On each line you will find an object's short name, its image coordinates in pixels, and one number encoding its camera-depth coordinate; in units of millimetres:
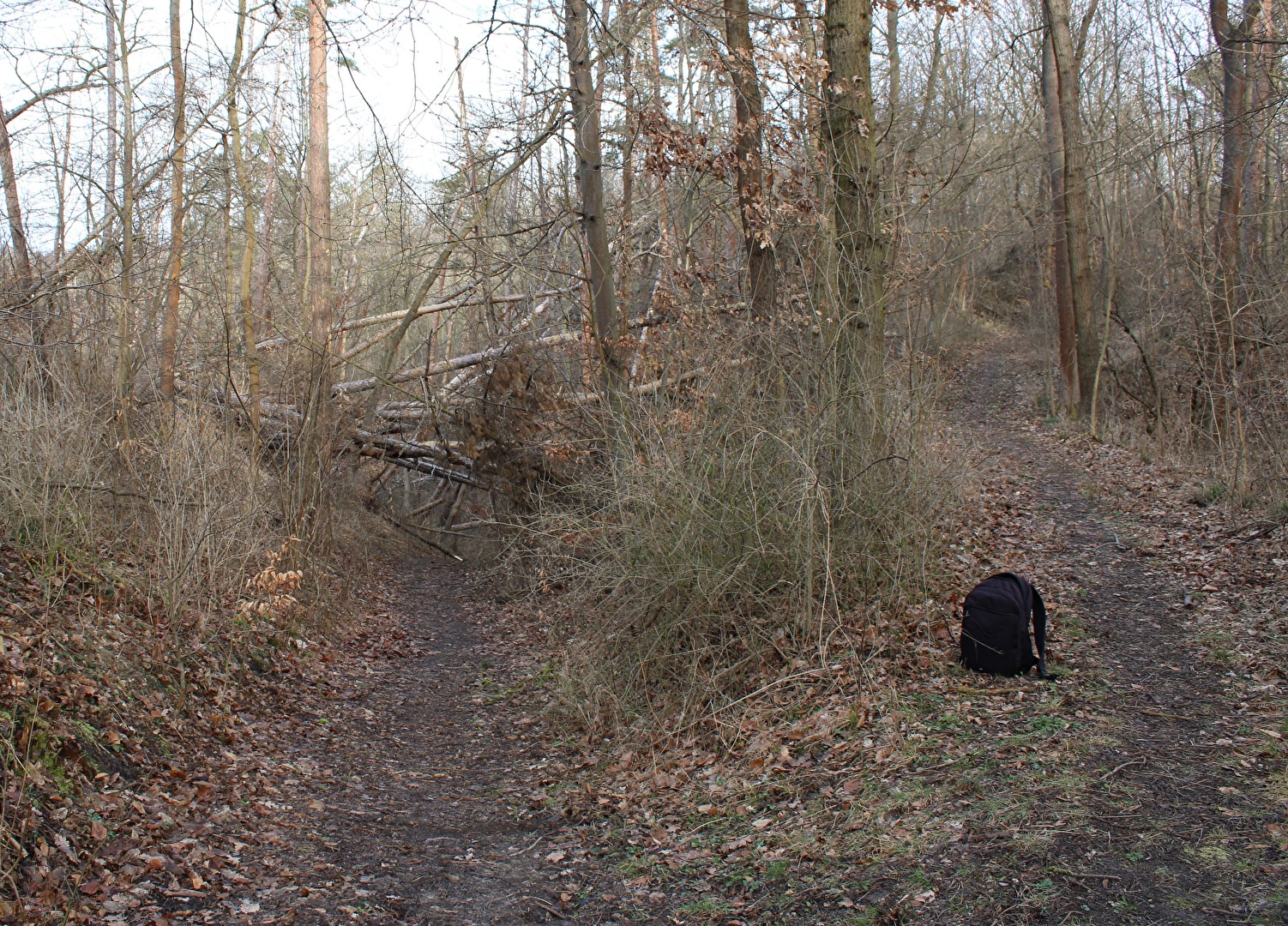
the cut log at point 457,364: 13102
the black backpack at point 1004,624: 5918
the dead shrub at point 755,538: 6742
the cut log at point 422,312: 13812
